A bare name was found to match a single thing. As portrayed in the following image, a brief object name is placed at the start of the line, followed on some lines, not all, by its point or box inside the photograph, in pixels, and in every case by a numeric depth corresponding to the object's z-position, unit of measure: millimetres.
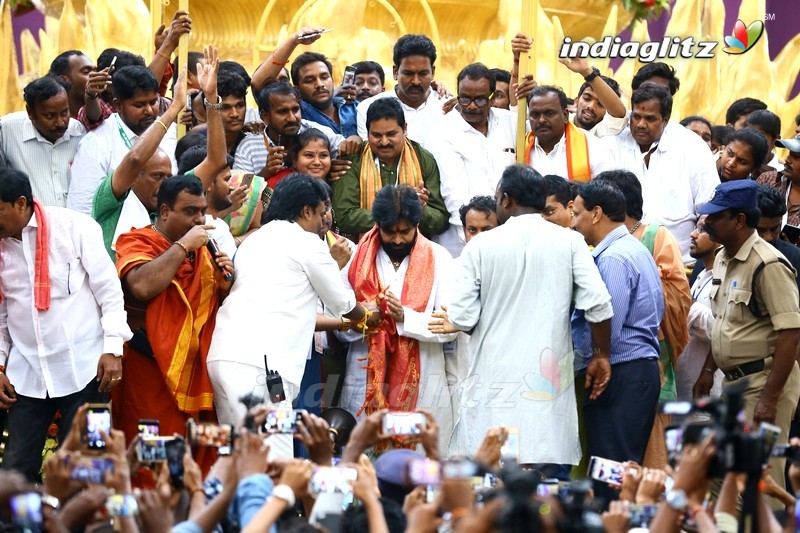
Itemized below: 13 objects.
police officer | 13906
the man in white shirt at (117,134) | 15406
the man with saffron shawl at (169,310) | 13562
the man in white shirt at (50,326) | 13062
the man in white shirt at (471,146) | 16781
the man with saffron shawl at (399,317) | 14914
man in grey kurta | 13680
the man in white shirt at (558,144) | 17062
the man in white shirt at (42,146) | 15273
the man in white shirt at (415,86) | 17828
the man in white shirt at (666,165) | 17375
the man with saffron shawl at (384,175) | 16281
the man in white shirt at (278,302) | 13641
